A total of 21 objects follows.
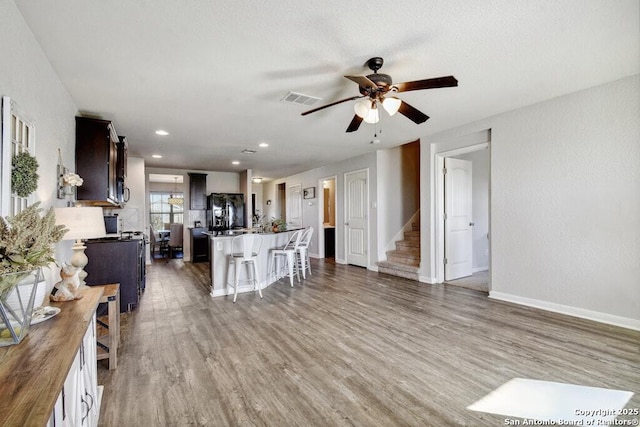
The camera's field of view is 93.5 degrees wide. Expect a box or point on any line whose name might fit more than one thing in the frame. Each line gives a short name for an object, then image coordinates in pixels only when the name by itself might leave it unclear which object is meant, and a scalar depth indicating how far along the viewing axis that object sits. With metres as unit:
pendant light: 10.03
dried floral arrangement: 1.12
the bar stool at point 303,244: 5.42
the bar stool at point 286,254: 5.00
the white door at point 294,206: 9.22
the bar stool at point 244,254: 4.28
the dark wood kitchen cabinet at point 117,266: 3.58
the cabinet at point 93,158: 3.39
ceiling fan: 2.35
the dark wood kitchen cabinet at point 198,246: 7.87
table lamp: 2.21
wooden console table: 0.75
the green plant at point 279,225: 5.77
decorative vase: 1.08
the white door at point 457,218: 5.11
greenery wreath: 1.78
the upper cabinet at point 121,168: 4.40
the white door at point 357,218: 6.62
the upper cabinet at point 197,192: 8.25
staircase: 5.59
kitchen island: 4.55
